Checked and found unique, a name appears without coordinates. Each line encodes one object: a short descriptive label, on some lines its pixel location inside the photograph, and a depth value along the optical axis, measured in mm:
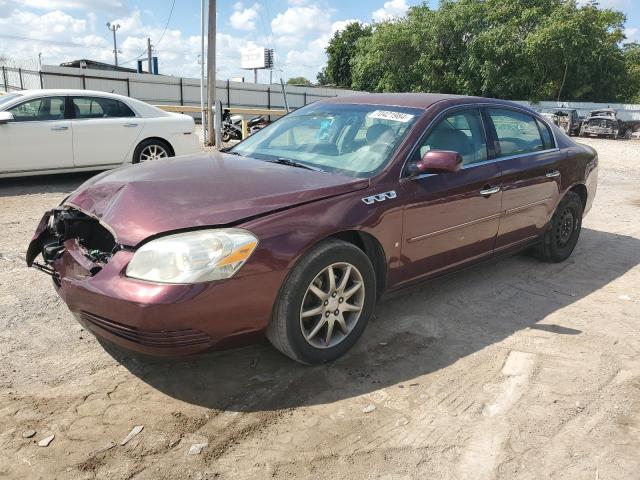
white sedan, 7684
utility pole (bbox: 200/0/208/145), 14553
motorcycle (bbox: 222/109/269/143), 16172
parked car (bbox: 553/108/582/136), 28141
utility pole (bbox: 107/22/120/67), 62062
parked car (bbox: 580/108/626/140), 27125
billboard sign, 36056
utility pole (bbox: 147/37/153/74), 44212
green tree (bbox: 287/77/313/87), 95206
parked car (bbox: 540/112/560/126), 27875
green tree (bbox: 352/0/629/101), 37875
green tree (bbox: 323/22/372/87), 59688
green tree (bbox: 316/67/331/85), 64306
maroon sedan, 2658
